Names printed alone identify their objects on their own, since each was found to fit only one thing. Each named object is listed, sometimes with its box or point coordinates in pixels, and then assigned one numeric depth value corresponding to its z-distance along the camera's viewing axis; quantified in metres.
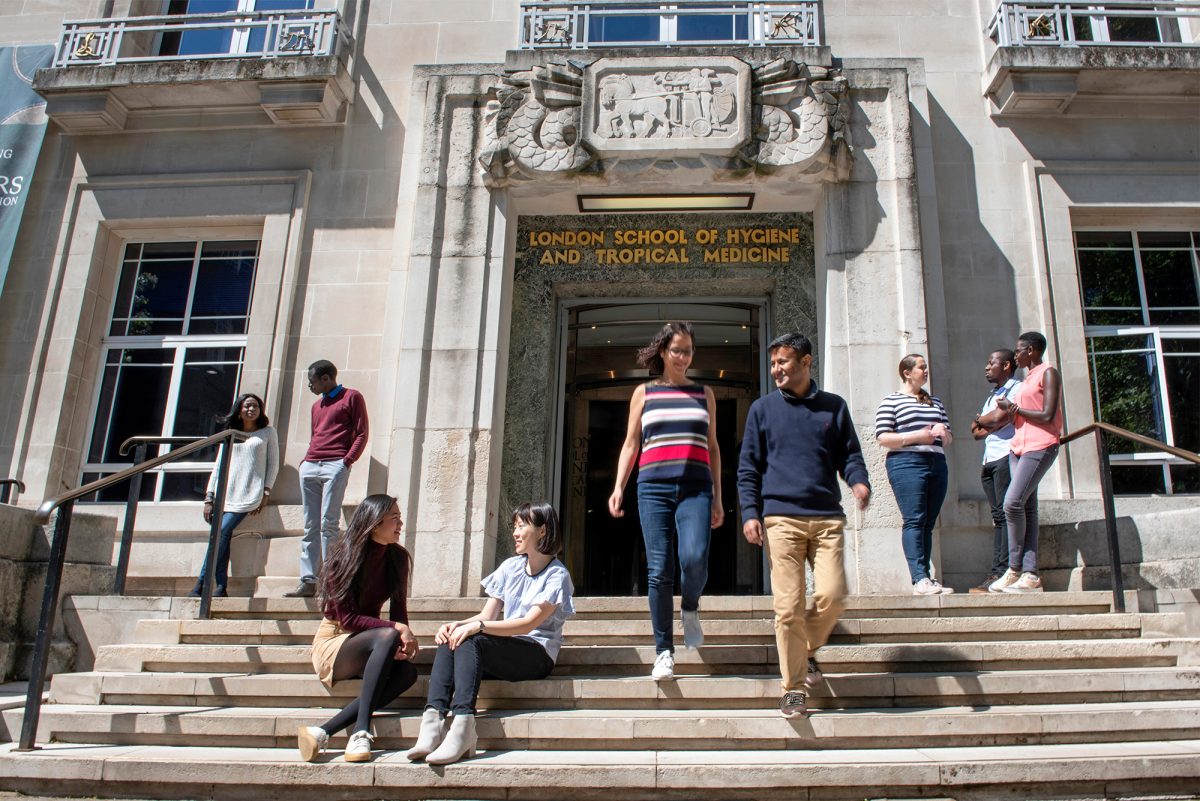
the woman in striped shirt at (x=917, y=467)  6.43
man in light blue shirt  7.16
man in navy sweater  4.52
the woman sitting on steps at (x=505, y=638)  4.24
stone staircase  3.97
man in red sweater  7.19
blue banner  9.96
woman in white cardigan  7.55
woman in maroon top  4.57
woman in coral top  6.70
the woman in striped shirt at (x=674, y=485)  4.83
